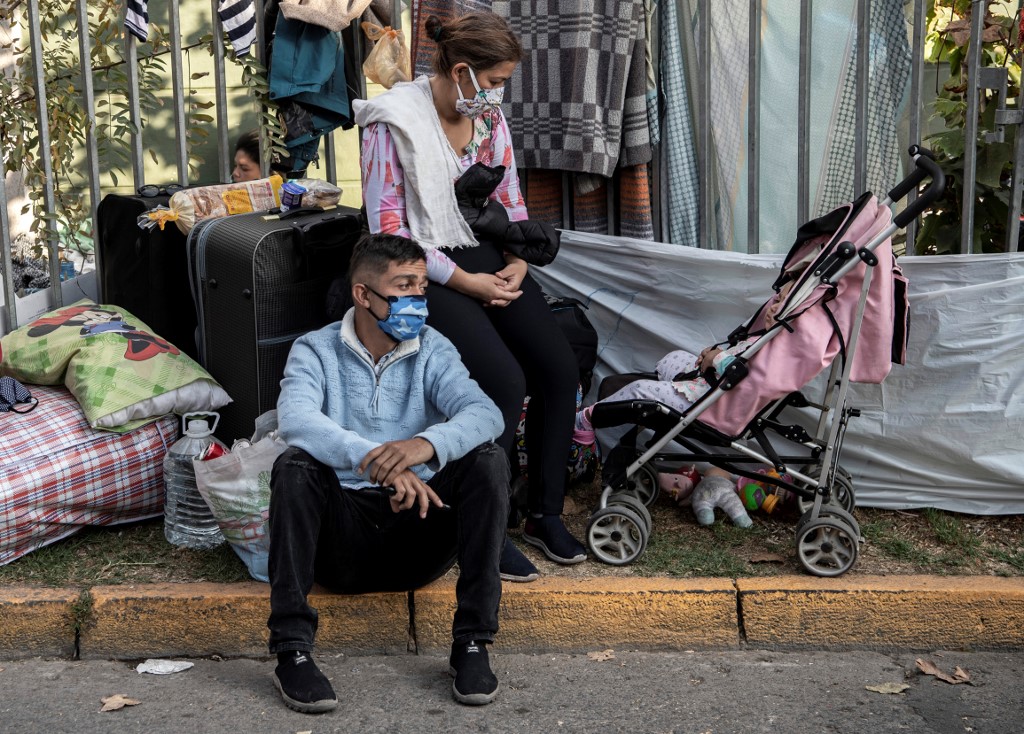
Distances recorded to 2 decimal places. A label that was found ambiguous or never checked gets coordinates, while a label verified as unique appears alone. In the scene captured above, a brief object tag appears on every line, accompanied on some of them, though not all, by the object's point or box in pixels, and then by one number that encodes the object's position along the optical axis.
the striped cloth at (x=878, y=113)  4.68
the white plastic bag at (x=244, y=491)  3.96
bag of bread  4.75
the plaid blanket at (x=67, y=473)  4.12
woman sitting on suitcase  4.08
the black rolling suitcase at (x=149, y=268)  4.82
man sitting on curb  3.48
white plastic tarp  4.48
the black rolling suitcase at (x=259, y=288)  4.42
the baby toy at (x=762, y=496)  4.58
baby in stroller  4.11
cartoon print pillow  4.37
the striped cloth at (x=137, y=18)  4.85
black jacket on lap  4.27
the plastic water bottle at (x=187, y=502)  4.32
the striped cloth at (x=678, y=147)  4.91
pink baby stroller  3.98
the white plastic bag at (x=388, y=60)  4.93
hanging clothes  4.93
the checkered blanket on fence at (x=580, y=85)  4.81
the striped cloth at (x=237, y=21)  4.93
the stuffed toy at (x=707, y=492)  4.51
